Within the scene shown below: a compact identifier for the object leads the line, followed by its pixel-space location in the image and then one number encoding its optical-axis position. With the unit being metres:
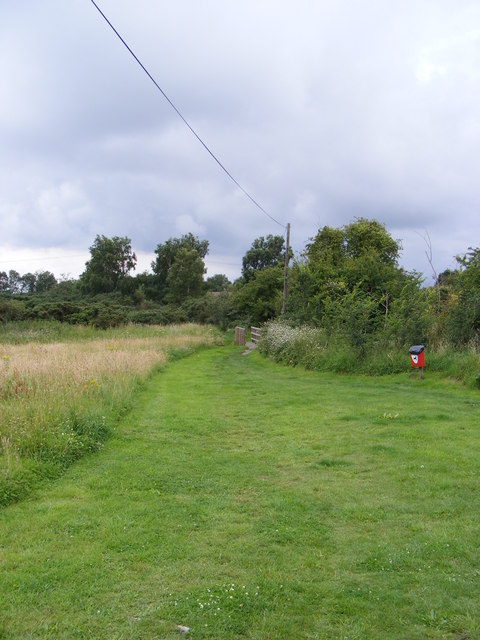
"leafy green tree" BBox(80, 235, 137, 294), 57.50
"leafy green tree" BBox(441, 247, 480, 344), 13.96
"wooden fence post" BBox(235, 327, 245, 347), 31.91
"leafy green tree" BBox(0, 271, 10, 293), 79.38
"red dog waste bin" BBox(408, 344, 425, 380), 13.10
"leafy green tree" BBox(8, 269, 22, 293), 82.06
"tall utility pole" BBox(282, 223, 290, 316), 27.44
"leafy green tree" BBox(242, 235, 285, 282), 57.94
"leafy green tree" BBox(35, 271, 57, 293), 80.50
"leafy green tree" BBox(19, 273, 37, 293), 81.75
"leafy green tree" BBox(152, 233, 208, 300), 56.30
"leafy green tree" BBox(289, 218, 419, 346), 16.86
